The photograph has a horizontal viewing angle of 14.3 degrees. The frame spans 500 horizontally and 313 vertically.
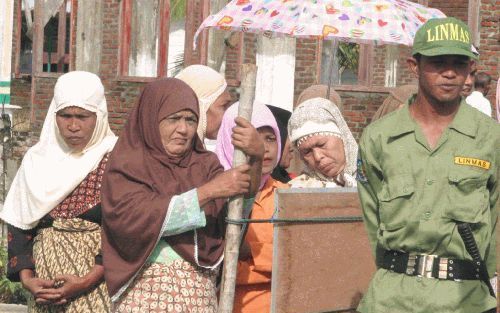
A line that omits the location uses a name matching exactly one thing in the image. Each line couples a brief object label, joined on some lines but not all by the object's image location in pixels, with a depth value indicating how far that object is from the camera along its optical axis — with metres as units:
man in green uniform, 7.03
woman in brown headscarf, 7.75
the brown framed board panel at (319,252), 8.16
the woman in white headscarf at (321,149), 8.96
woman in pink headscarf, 8.52
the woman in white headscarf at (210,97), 9.91
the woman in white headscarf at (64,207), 8.85
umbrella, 11.61
